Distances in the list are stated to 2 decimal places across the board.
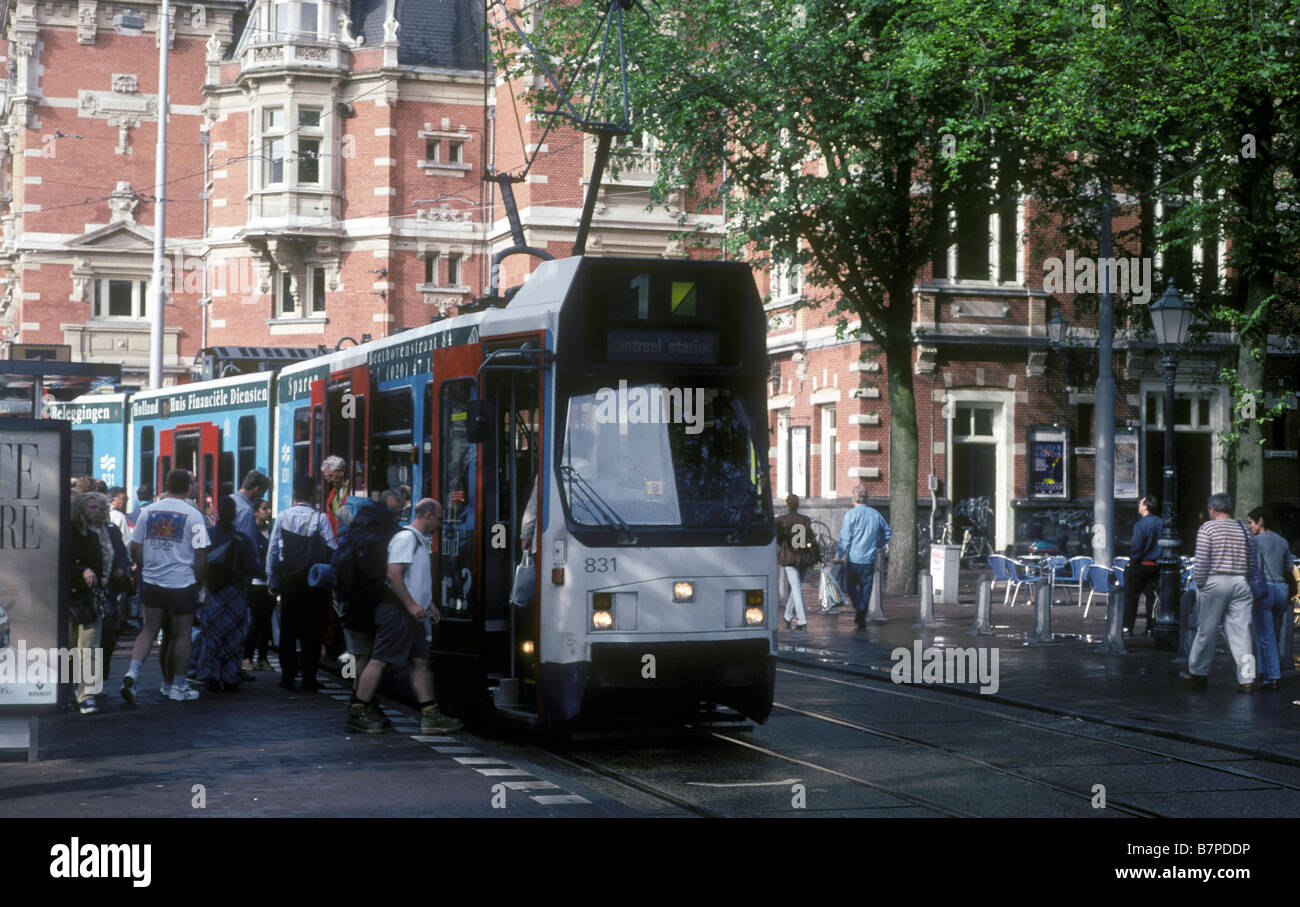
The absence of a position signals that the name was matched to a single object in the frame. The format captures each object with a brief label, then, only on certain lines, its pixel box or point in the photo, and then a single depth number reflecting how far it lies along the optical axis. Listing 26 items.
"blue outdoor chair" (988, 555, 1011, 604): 26.39
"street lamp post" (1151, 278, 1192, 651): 19.70
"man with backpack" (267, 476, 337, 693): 15.59
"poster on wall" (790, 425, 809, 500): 36.88
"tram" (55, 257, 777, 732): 11.47
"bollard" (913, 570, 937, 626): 22.62
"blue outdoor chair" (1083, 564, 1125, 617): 23.59
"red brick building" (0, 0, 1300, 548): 34.72
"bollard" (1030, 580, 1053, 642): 20.73
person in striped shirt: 15.55
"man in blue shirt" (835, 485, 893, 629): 23.04
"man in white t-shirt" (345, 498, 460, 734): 12.38
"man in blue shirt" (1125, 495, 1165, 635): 21.28
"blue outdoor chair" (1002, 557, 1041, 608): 26.38
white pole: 37.09
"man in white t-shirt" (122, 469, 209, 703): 14.45
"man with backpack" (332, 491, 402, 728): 12.58
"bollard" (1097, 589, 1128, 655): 19.38
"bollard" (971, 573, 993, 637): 21.31
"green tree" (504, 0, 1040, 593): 25.70
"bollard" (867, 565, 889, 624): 23.88
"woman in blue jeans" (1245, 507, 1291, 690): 16.02
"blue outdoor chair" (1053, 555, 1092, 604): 24.64
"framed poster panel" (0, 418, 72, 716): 11.02
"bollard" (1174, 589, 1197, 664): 18.03
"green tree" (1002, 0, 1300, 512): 20.31
